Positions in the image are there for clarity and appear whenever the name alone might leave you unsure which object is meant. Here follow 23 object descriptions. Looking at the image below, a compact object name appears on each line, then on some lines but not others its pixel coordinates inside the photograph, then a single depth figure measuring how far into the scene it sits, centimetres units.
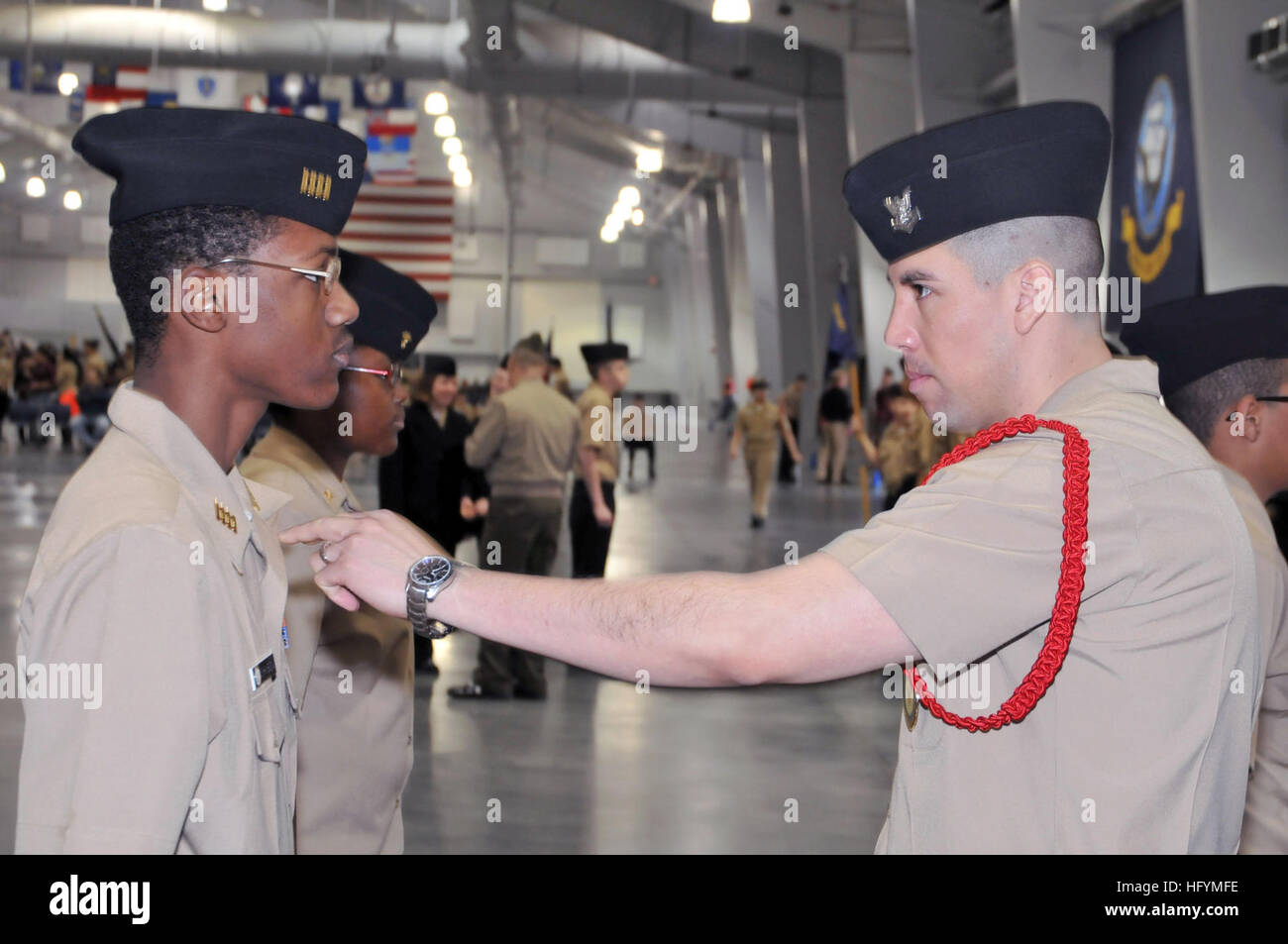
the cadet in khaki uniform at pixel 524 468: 794
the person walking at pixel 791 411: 2083
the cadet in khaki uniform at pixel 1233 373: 276
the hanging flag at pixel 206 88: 2172
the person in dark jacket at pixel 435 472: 789
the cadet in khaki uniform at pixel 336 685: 262
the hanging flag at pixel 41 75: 1756
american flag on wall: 3353
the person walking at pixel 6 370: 2250
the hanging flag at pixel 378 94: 1927
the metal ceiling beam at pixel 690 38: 2030
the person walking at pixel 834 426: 1961
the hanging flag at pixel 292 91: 1878
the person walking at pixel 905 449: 901
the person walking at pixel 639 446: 2208
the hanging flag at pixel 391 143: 1994
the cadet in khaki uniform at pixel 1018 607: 138
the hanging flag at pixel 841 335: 1616
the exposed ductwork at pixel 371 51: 2031
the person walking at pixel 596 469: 886
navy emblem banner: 1070
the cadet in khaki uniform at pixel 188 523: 139
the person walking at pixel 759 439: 1552
